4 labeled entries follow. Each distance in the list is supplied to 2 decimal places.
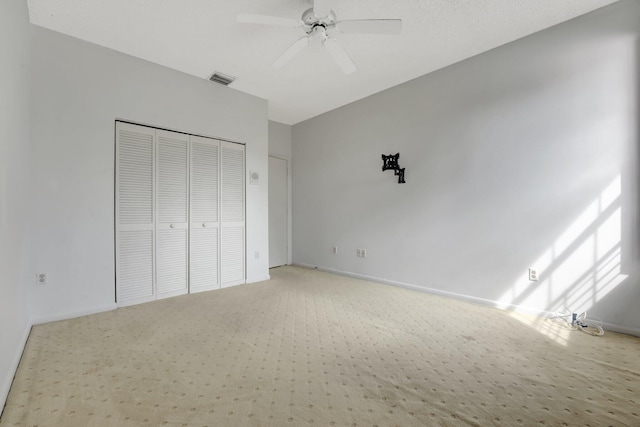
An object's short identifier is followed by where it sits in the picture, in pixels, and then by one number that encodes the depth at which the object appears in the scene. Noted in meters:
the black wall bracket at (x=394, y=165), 3.78
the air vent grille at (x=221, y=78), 3.50
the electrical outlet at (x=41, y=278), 2.52
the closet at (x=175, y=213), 3.04
